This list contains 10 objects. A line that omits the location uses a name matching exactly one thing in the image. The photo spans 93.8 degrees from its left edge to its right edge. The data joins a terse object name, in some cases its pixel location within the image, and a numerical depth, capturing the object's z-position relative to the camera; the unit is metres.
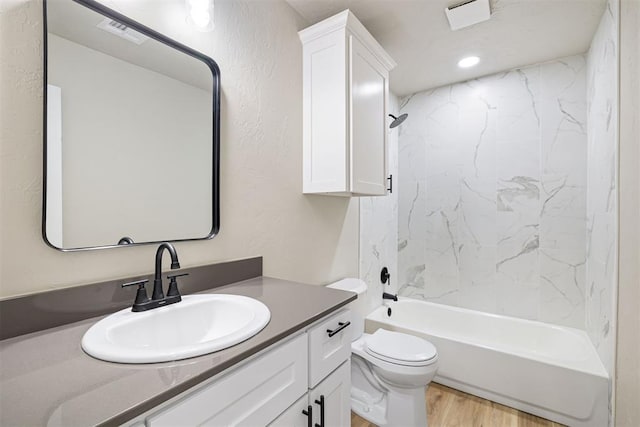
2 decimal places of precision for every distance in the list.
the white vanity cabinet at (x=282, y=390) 0.61
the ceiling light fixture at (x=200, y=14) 1.11
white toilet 1.58
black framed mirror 0.87
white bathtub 1.70
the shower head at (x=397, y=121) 2.36
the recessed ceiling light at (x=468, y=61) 2.28
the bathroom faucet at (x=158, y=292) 0.91
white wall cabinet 1.59
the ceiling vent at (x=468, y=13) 1.63
